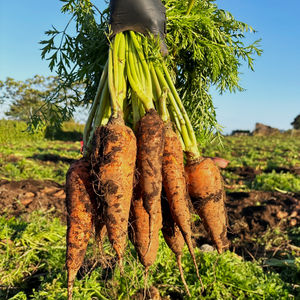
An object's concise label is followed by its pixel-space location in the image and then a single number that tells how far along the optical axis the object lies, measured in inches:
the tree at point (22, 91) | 1449.3
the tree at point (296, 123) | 1670.3
